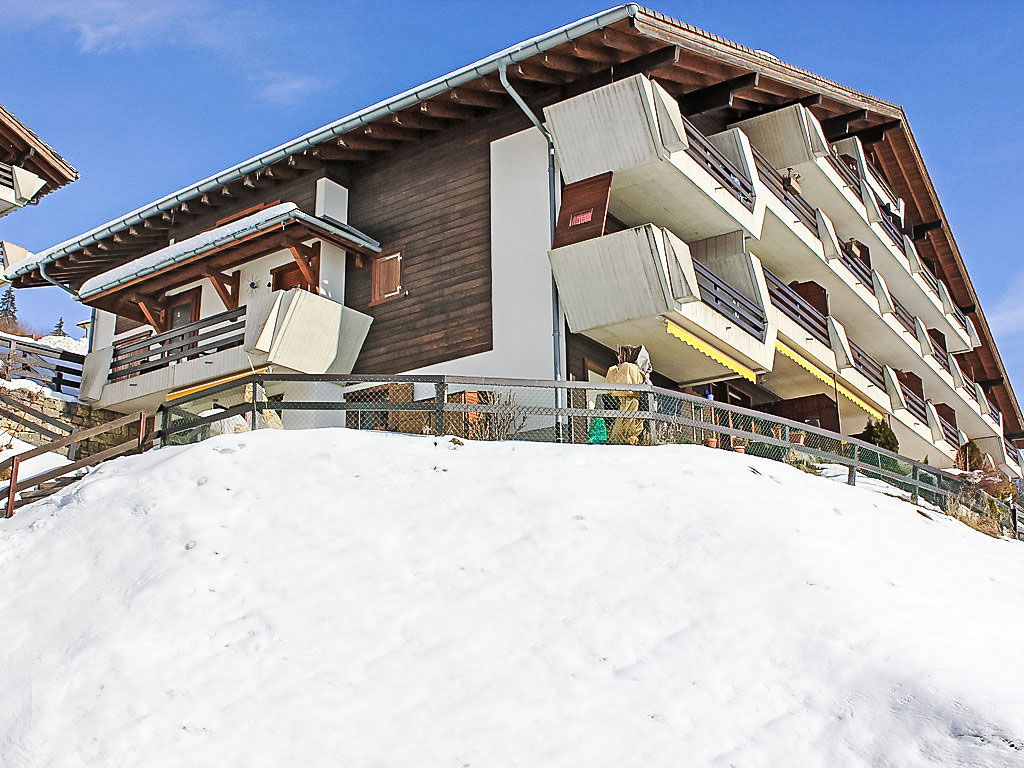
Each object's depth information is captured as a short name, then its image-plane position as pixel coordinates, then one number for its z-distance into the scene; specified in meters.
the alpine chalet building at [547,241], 16.03
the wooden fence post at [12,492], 11.88
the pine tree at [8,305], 64.69
